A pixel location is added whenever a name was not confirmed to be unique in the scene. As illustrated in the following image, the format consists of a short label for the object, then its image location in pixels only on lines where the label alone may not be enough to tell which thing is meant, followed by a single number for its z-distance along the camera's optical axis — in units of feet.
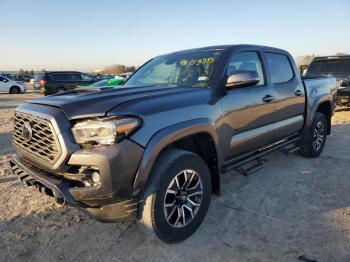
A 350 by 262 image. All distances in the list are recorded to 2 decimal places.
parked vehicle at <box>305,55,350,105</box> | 37.81
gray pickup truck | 9.01
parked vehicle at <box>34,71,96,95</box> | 73.20
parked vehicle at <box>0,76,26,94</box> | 92.59
